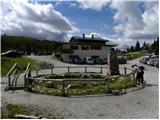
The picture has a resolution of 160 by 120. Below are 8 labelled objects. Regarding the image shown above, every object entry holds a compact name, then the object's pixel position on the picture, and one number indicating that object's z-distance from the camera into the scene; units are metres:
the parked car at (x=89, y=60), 22.21
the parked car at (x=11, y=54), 25.38
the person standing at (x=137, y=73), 8.36
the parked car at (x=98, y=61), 22.29
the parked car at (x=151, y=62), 19.56
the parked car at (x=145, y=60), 22.41
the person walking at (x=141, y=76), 8.37
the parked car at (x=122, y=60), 22.45
